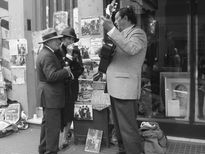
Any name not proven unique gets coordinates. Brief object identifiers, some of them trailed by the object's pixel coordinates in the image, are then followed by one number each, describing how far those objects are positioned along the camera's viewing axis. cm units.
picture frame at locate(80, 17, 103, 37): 507
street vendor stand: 487
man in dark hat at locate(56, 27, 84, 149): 471
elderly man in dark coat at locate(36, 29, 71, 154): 432
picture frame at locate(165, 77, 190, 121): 555
